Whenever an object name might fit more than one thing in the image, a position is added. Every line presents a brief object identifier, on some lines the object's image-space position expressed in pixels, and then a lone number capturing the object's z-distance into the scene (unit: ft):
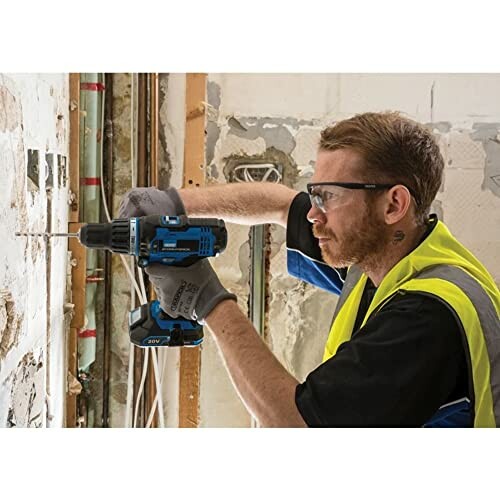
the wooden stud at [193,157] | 6.42
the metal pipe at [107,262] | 6.44
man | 3.59
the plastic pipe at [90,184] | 6.02
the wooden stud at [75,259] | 5.51
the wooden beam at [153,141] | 6.80
